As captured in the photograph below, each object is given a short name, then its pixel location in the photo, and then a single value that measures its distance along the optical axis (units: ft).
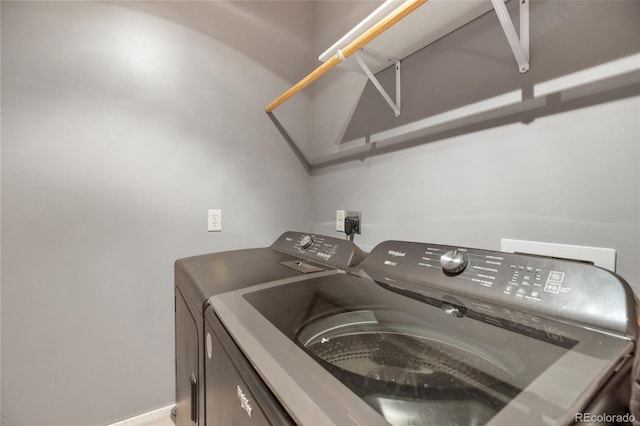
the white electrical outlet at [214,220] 5.13
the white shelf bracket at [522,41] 2.51
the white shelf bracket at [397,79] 3.77
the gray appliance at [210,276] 2.64
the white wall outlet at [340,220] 5.18
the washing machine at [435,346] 1.08
